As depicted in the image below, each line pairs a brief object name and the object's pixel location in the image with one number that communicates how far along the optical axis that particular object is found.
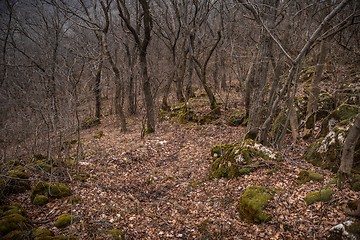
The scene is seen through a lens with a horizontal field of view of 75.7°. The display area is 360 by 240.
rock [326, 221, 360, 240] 3.43
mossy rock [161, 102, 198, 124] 12.30
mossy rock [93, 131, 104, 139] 12.42
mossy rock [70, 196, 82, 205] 5.37
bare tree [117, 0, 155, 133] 8.73
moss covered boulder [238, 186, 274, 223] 4.44
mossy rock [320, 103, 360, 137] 6.86
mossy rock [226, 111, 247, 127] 11.09
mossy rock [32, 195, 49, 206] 5.33
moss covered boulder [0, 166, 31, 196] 5.54
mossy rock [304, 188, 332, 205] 4.38
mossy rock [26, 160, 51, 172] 6.68
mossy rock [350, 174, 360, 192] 4.45
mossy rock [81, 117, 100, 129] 16.75
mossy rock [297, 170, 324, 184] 5.16
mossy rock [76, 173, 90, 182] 6.58
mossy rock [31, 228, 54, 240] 4.08
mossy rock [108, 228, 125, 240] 4.23
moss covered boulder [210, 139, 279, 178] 6.22
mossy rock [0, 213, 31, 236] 4.13
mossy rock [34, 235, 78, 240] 3.98
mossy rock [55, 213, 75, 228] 4.55
